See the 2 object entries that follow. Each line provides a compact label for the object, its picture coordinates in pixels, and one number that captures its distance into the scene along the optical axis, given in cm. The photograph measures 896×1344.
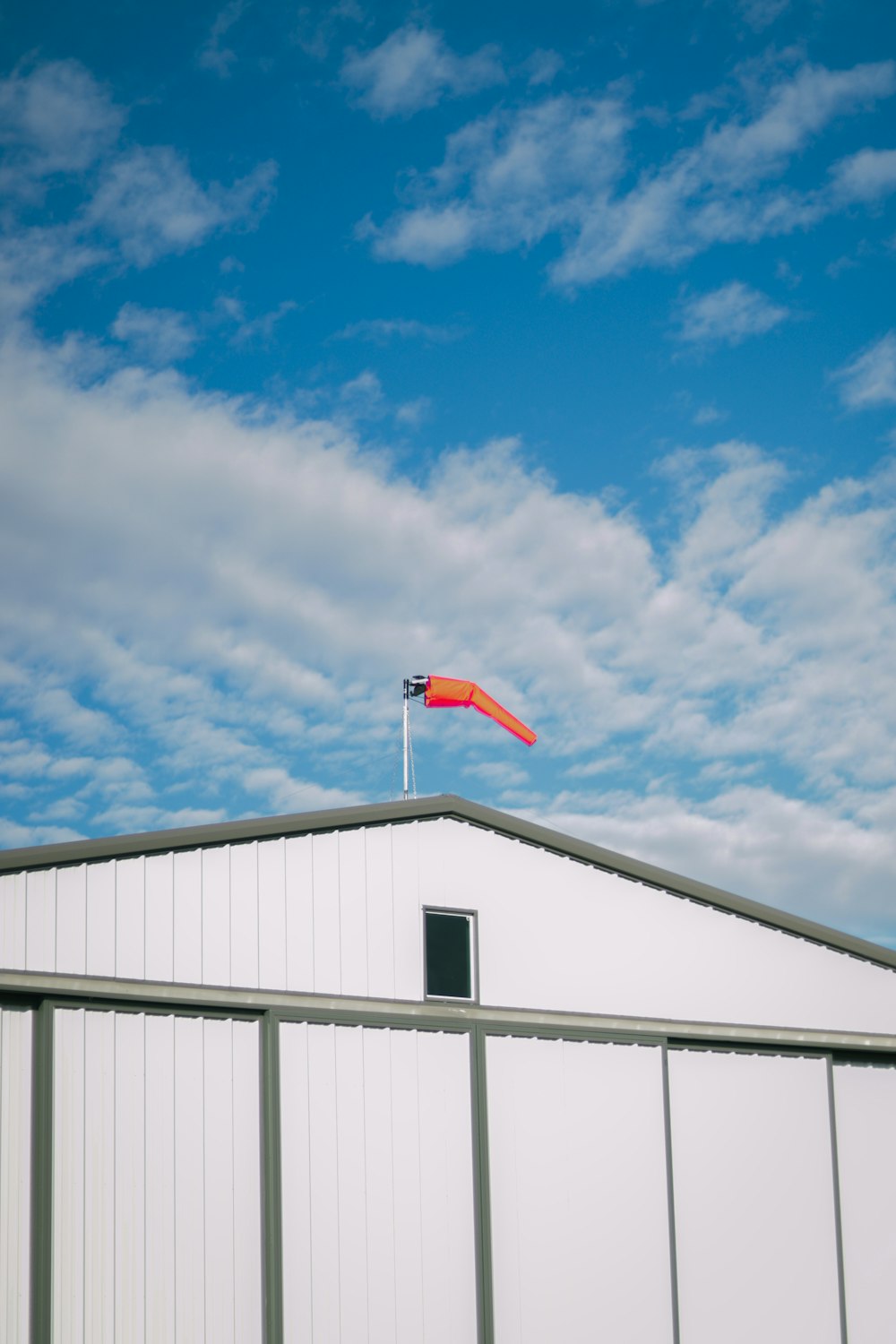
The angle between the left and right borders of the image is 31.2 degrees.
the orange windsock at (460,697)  2255
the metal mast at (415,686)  2214
